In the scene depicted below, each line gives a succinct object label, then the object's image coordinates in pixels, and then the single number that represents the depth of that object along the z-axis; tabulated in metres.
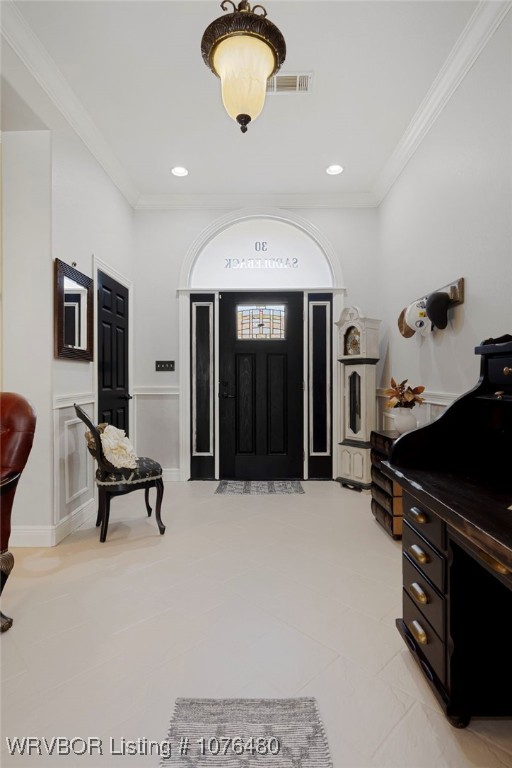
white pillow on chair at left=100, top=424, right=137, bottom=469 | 2.80
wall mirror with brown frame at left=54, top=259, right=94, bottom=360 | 2.81
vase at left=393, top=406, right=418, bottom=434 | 2.90
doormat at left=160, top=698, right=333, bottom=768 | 1.20
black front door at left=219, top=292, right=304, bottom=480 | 4.48
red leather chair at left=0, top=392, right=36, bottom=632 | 1.77
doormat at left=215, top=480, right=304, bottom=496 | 4.09
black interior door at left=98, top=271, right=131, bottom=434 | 3.60
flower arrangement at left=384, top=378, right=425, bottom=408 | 2.88
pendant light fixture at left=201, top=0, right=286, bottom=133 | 1.75
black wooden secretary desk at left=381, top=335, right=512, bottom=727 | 1.23
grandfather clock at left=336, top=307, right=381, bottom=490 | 3.94
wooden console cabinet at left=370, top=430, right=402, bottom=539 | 2.79
